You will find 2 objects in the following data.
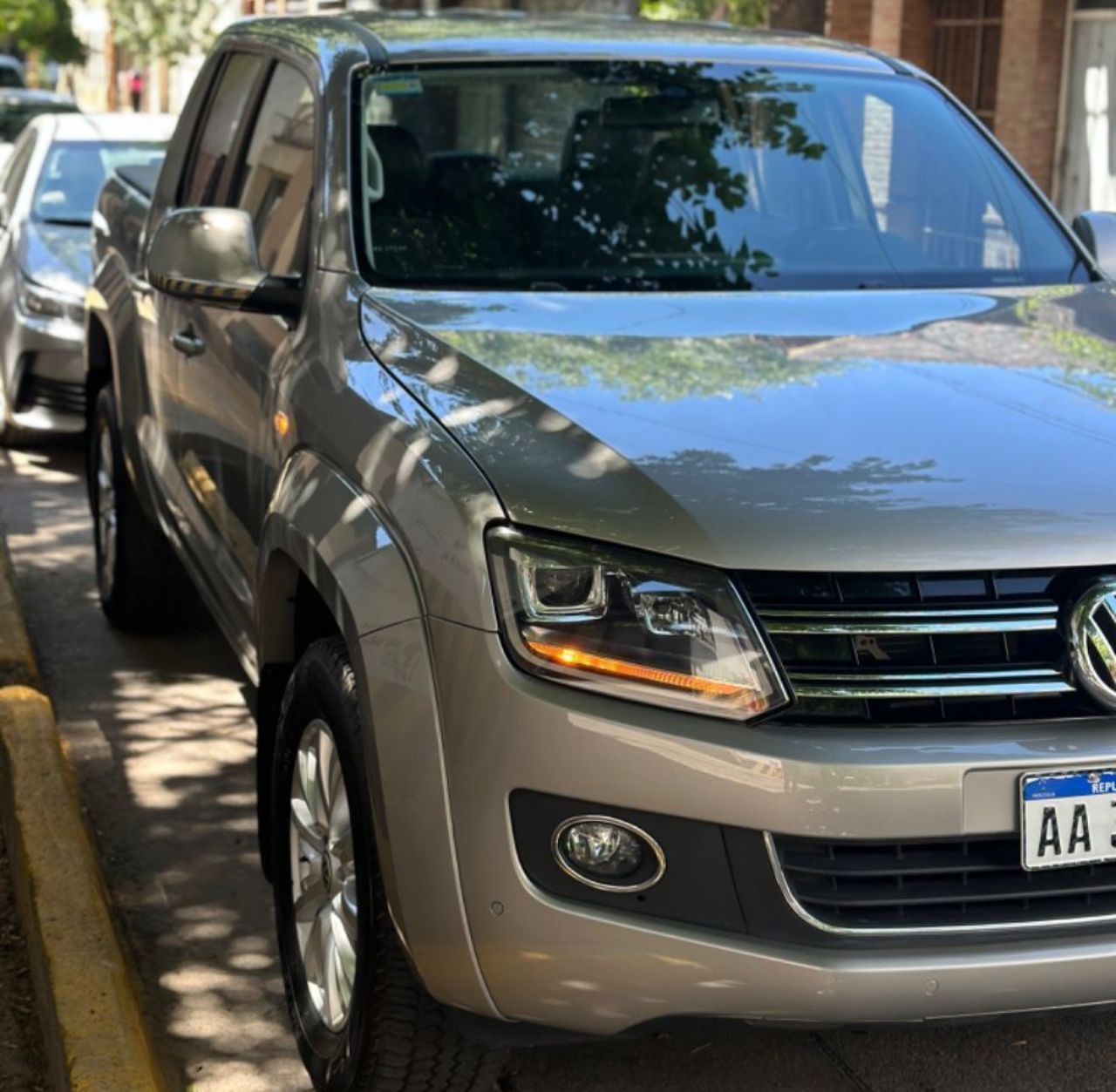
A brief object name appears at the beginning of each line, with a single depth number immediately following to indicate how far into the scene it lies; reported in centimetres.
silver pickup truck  278
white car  905
